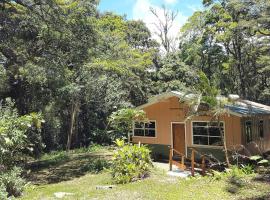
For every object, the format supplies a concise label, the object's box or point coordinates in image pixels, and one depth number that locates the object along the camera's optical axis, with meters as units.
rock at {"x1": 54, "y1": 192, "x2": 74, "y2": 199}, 7.25
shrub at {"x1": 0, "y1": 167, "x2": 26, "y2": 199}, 7.38
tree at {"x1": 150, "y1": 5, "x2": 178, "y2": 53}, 26.42
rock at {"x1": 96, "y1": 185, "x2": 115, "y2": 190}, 7.83
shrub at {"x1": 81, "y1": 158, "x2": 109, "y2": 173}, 10.61
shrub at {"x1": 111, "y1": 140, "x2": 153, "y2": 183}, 8.53
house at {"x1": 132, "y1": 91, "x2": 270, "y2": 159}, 10.27
